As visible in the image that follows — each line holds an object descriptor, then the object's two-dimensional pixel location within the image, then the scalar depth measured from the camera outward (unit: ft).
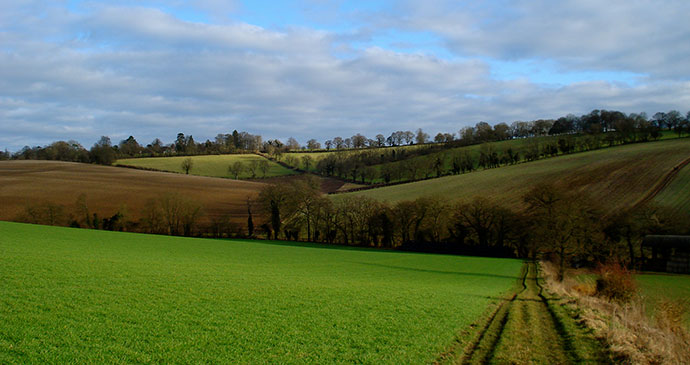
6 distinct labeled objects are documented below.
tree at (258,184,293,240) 230.68
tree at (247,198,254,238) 227.03
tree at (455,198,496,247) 205.67
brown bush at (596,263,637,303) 81.05
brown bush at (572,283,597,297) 91.70
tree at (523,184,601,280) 135.81
